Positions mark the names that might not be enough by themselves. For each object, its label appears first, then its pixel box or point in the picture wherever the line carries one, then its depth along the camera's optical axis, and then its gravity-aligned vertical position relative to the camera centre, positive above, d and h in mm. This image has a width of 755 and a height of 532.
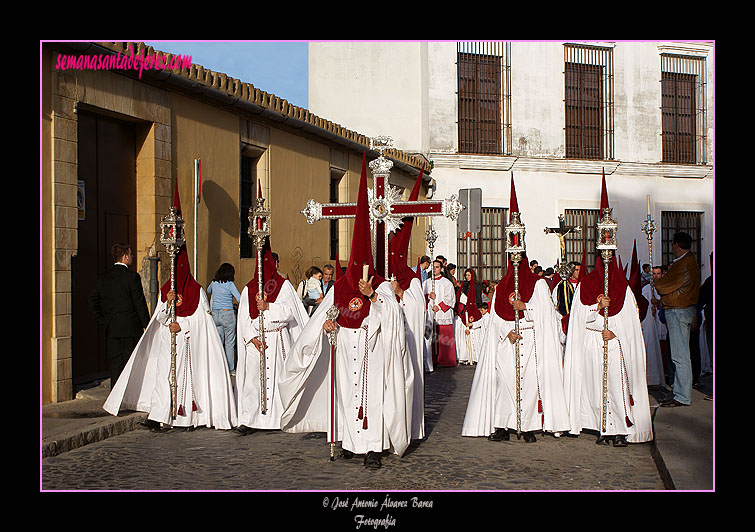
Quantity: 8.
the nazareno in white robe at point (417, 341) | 8016 -957
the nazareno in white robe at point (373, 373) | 7062 -999
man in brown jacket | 9188 -523
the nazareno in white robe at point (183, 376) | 8562 -1234
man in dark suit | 8969 -519
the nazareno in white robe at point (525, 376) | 8156 -1179
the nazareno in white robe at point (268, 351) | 8562 -979
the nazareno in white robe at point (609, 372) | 7801 -1115
